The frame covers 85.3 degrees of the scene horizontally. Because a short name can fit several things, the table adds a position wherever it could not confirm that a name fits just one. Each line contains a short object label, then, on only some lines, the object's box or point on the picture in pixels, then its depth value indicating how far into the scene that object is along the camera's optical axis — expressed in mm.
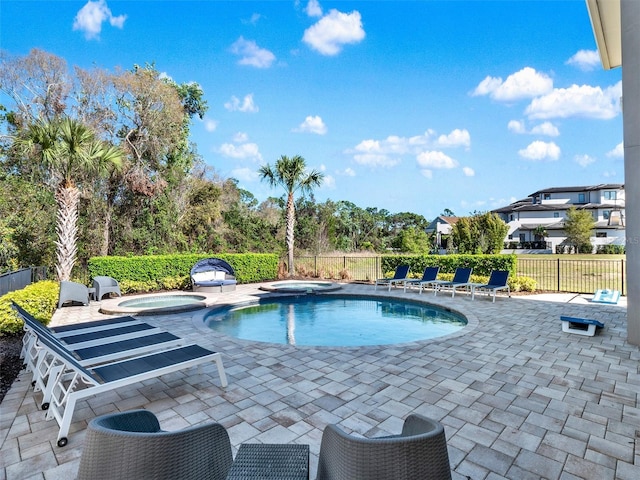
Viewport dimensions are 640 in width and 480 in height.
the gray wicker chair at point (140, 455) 1574
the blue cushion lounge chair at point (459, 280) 10289
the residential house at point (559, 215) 35594
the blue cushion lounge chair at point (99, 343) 3707
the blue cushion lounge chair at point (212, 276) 11797
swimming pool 7215
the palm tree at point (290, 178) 16109
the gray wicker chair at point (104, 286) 9992
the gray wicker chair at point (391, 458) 1511
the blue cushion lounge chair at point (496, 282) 9673
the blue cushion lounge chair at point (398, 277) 11727
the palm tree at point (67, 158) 8914
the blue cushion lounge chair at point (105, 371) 2938
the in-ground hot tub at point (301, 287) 11930
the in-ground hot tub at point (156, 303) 8195
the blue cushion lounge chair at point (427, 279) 11004
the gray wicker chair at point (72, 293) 8828
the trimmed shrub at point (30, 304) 5896
